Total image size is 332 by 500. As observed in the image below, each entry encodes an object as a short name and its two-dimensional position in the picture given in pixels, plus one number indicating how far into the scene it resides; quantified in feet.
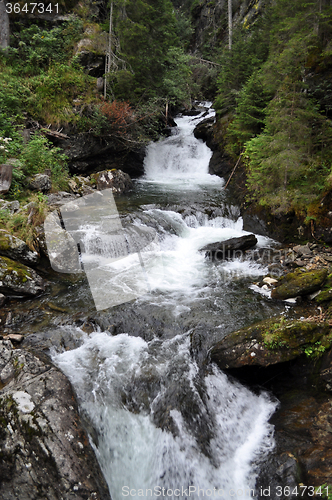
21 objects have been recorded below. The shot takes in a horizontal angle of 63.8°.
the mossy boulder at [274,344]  13.80
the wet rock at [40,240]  23.09
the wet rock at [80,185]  38.49
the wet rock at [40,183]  30.66
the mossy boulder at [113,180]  43.29
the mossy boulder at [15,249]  20.51
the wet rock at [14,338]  15.16
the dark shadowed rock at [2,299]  18.10
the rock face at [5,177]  26.99
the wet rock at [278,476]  10.28
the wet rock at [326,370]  12.45
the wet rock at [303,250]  23.90
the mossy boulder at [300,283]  17.99
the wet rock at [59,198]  30.76
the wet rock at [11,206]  24.20
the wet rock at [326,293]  16.92
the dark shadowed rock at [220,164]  47.43
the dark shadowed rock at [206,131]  55.19
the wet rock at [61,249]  23.41
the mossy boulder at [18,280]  18.67
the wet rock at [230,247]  27.35
